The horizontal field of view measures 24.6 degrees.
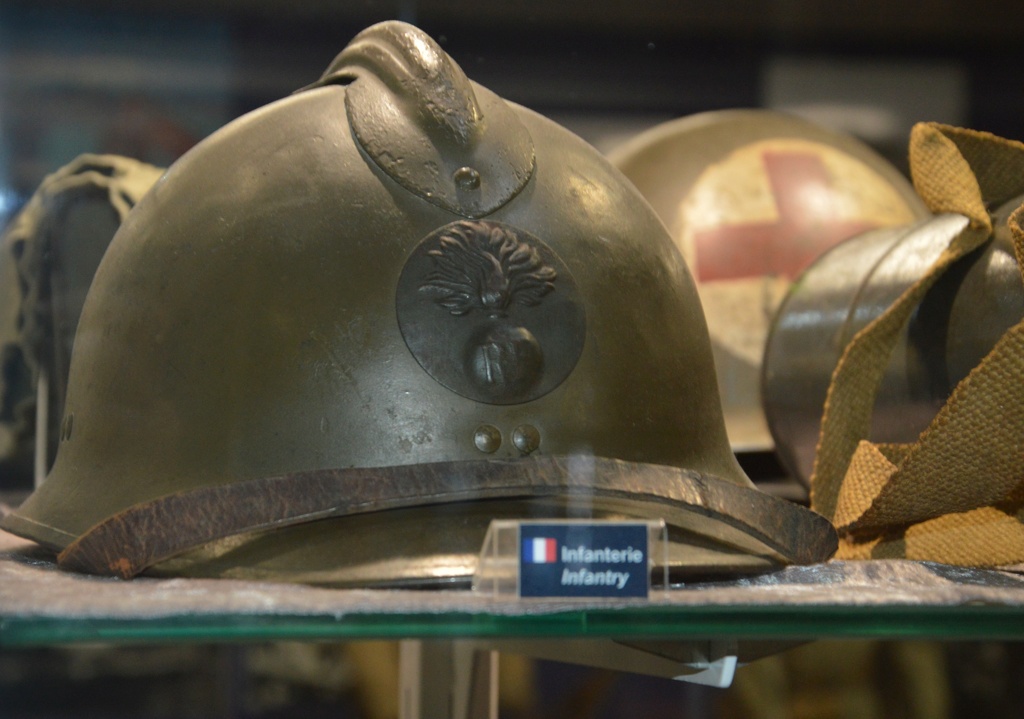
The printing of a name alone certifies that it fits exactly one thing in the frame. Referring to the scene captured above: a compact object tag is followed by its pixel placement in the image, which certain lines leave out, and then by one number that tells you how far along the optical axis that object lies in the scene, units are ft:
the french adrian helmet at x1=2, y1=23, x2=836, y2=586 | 2.00
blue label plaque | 1.84
